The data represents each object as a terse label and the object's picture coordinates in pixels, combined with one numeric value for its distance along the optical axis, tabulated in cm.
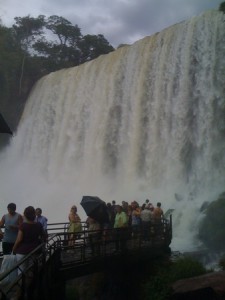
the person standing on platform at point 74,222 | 754
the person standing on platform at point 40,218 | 688
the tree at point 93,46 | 3078
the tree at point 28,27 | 3612
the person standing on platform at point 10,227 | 510
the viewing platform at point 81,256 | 456
